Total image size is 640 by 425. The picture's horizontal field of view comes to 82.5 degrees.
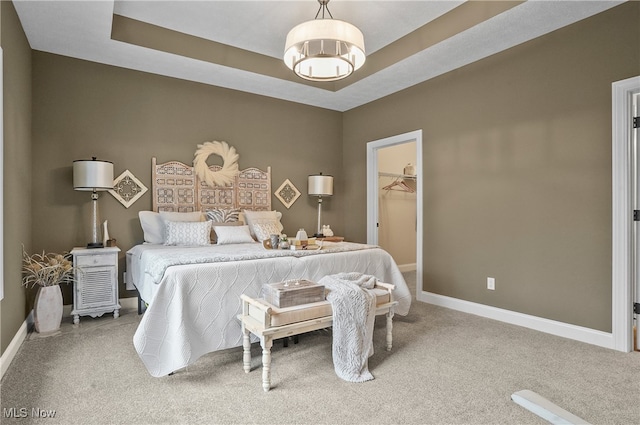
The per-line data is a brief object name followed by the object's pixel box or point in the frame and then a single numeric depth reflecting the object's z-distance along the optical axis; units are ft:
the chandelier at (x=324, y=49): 8.23
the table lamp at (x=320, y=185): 17.07
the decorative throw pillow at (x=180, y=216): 13.32
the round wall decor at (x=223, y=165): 14.84
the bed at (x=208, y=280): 7.64
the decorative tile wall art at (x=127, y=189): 13.28
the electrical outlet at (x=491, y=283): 12.18
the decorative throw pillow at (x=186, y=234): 12.40
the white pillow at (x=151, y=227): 13.01
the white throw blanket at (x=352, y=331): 7.64
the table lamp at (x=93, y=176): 11.61
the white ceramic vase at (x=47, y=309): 10.25
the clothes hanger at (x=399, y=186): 20.94
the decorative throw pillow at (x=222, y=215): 14.45
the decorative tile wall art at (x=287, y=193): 17.07
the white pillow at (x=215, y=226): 13.53
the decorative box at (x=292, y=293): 7.63
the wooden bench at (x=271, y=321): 7.15
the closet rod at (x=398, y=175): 20.43
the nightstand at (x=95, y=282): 11.39
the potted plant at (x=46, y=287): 10.29
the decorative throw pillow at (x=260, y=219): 14.34
